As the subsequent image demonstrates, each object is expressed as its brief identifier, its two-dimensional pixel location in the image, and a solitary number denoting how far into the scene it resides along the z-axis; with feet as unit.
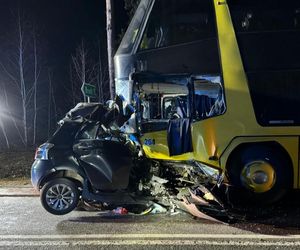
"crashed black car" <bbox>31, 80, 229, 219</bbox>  13.21
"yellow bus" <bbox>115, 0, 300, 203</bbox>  13.19
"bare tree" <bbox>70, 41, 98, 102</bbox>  42.60
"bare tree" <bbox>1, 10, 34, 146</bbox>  37.12
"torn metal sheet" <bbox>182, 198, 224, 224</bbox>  12.42
